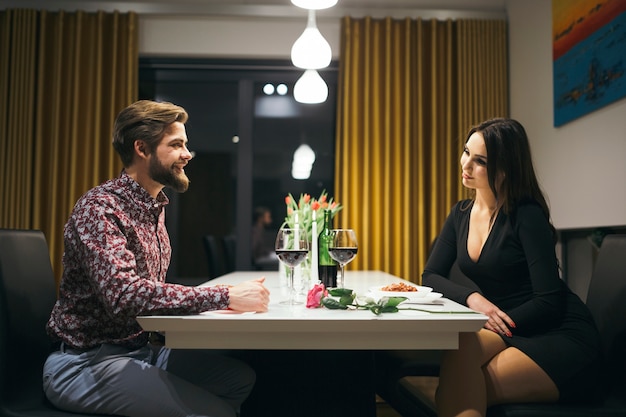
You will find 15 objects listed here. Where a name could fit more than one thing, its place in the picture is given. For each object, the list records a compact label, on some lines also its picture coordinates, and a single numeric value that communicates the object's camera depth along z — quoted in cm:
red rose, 160
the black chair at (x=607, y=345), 161
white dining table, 137
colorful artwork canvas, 303
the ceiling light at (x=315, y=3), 249
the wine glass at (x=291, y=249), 163
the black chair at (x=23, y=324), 152
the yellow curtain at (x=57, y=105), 443
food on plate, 176
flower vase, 226
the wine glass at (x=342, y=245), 180
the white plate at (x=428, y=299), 173
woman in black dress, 165
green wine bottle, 217
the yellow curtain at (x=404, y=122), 458
